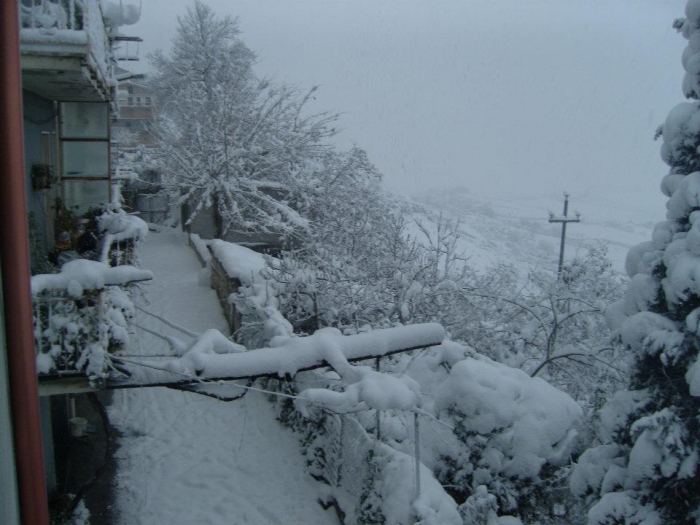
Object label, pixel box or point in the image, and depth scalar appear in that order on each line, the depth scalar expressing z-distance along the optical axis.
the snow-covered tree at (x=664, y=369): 4.20
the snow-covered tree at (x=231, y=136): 23.27
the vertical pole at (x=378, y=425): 6.32
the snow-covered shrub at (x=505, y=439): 5.67
